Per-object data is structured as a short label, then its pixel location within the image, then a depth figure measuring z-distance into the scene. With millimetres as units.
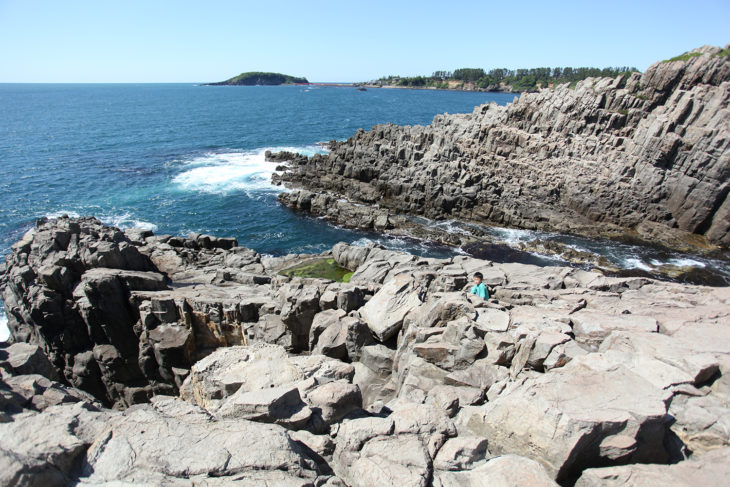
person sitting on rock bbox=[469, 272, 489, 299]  17141
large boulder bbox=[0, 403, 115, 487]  6426
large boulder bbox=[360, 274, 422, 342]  16734
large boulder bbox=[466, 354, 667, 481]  8241
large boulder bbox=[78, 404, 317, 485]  7141
